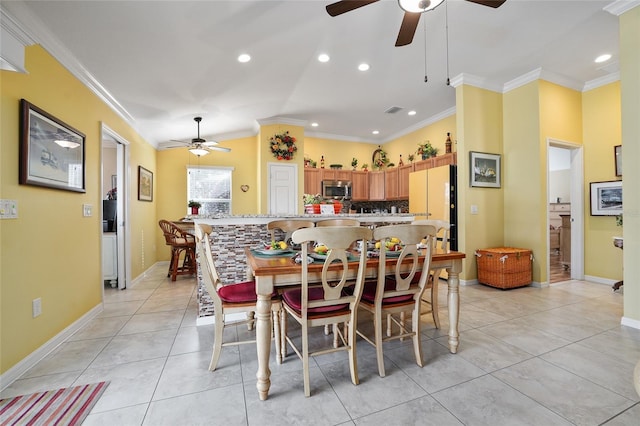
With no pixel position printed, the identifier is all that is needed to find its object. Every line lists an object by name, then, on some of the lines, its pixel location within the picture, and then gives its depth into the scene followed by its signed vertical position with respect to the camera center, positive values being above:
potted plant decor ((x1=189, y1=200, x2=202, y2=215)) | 4.12 +0.15
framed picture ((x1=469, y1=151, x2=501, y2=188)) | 4.21 +0.65
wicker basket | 3.87 -0.76
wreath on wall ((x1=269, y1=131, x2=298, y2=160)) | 5.54 +1.36
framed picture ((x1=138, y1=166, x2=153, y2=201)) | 4.77 +0.57
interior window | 6.05 +0.60
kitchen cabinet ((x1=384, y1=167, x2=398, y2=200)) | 6.33 +0.69
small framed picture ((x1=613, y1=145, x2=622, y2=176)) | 3.93 +0.73
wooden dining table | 1.67 -0.41
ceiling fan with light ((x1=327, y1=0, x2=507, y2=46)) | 1.96 +1.49
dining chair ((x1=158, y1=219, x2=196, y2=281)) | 4.63 -0.49
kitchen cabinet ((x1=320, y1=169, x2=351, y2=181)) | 6.41 +0.92
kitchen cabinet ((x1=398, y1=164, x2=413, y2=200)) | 5.92 +0.70
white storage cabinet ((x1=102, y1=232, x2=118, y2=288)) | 4.08 -0.57
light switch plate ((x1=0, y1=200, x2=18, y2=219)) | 1.84 +0.06
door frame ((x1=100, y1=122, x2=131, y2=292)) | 4.11 +0.04
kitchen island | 2.84 -0.27
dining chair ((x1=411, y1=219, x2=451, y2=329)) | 2.63 -0.65
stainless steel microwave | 6.32 +0.57
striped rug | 1.50 -1.06
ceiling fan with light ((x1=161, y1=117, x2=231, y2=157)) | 4.77 +1.18
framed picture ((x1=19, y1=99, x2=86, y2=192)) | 2.04 +0.55
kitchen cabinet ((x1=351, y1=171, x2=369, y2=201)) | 6.70 +0.67
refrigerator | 4.30 +0.29
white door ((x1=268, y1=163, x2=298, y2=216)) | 5.61 +0.54
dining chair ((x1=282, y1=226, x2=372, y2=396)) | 1.61 -0.51
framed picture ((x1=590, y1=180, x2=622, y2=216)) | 3.95 +0.19
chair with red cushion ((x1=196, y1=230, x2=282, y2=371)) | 1.93 -0.61
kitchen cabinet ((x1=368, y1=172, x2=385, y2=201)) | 6.72 +0.66
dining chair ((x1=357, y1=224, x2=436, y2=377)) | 1.82 -0.51
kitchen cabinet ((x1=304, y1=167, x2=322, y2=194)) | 6.24 +0.74
